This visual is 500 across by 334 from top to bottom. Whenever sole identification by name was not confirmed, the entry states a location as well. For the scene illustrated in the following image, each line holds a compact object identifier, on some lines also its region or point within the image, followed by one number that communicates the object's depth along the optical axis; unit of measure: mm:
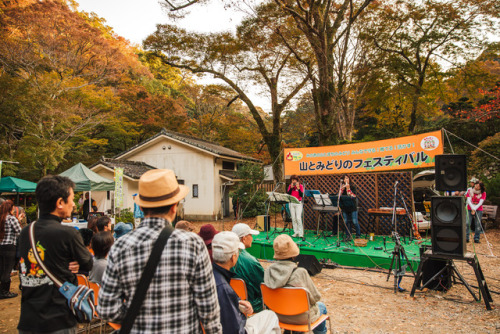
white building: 18500
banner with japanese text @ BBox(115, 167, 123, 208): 11664
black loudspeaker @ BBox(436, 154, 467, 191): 5160
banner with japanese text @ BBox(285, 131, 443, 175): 8523
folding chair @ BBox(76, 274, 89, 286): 3563
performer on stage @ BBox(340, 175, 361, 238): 8992
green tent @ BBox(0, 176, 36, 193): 11438
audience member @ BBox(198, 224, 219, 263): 3490
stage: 7062
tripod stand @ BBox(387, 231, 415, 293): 5598
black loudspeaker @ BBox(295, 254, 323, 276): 6816
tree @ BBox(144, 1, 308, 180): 16078
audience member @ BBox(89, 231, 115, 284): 3619
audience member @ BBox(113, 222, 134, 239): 5191
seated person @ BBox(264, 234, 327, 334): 3129
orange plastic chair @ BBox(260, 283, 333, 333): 3010
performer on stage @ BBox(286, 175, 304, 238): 9344
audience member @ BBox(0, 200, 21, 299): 5027
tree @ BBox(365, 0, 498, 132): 15328
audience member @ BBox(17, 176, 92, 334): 2088
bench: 11469
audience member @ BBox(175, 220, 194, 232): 4344
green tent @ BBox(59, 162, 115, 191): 10930
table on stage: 8118
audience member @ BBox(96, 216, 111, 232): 4879
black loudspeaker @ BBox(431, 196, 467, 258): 4918
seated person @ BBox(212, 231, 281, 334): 2051
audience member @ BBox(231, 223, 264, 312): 3471
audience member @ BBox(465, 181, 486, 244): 9129
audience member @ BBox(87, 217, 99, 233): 5180
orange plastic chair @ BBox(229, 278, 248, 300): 3236
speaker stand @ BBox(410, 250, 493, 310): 4707
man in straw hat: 1442
